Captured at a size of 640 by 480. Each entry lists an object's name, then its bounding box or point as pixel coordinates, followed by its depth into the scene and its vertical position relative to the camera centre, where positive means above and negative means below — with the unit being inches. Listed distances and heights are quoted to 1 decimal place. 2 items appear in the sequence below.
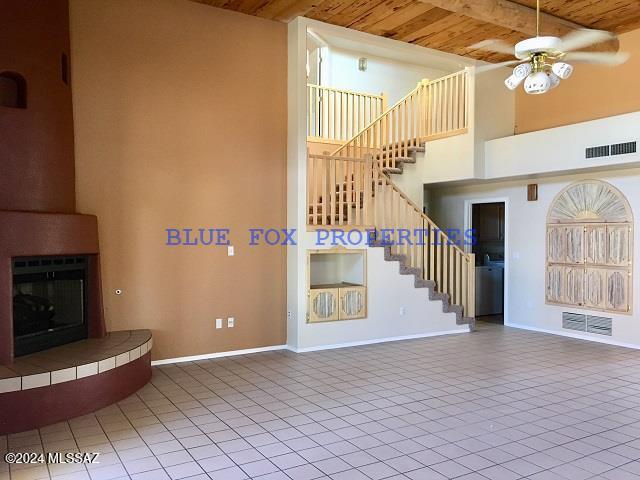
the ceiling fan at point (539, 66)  154.9 +52.3
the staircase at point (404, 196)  269.4 +18.7
